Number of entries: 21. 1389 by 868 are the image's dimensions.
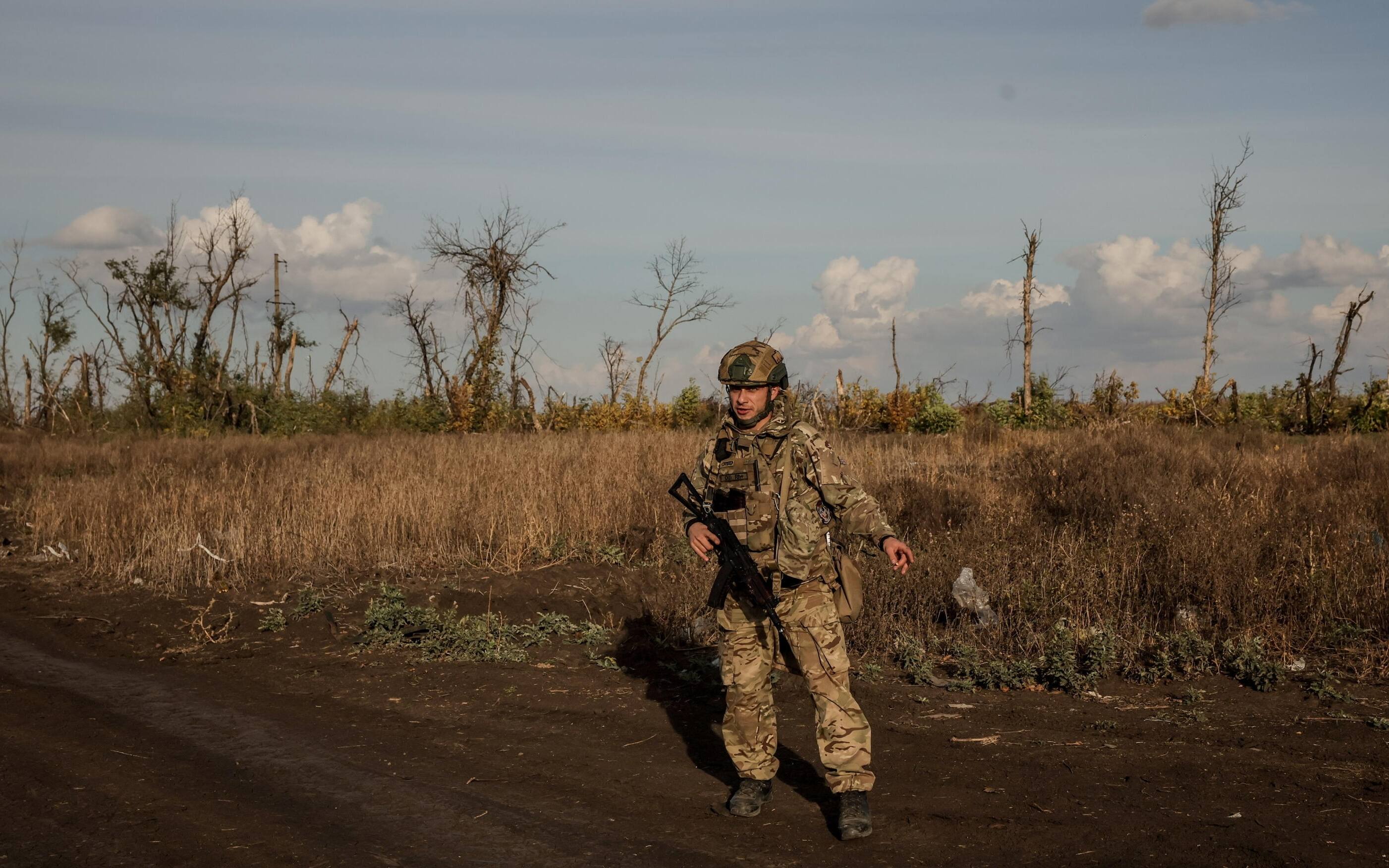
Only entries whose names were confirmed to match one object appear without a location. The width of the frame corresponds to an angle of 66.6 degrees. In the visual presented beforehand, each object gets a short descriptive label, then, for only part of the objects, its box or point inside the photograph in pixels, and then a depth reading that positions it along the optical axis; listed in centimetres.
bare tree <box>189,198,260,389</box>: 2914
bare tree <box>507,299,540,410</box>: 2777
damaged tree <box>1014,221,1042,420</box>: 2525
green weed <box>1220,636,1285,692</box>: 607
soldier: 418
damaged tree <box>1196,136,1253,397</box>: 2941
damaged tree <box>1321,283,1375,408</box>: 1967
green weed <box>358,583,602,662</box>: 736
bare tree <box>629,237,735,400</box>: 3150
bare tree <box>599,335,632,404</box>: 3048
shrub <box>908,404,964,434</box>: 2233
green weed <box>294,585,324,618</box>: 862
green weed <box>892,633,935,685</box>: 655
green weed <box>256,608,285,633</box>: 836
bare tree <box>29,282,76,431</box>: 3994
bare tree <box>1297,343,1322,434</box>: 1916
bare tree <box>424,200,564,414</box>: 3020
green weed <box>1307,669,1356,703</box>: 578
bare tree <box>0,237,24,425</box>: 3550
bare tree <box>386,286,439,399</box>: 3256
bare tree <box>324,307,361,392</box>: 3469
